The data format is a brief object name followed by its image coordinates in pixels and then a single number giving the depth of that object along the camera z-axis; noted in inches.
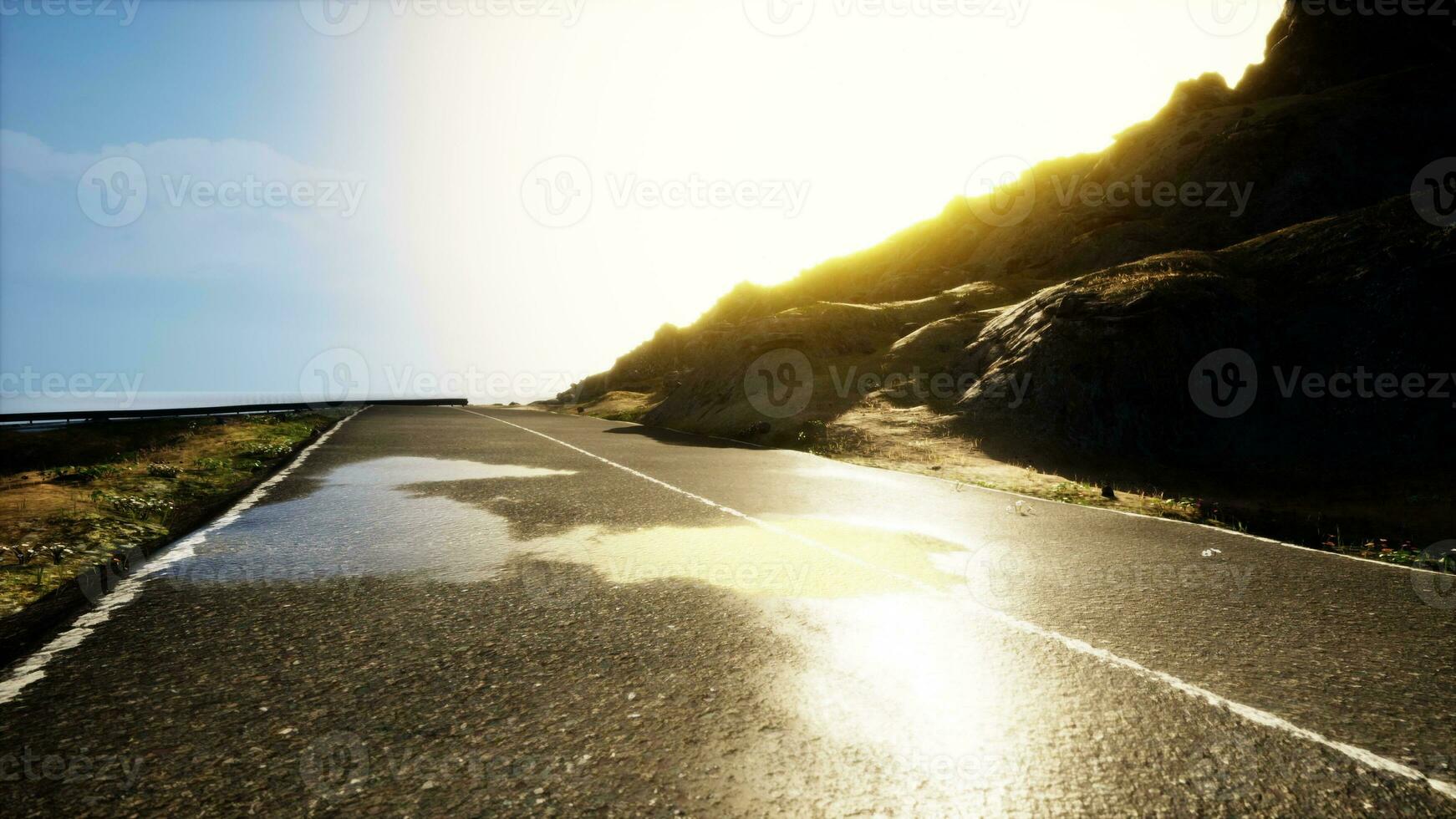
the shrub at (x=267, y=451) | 594.9
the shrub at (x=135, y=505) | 336.2
